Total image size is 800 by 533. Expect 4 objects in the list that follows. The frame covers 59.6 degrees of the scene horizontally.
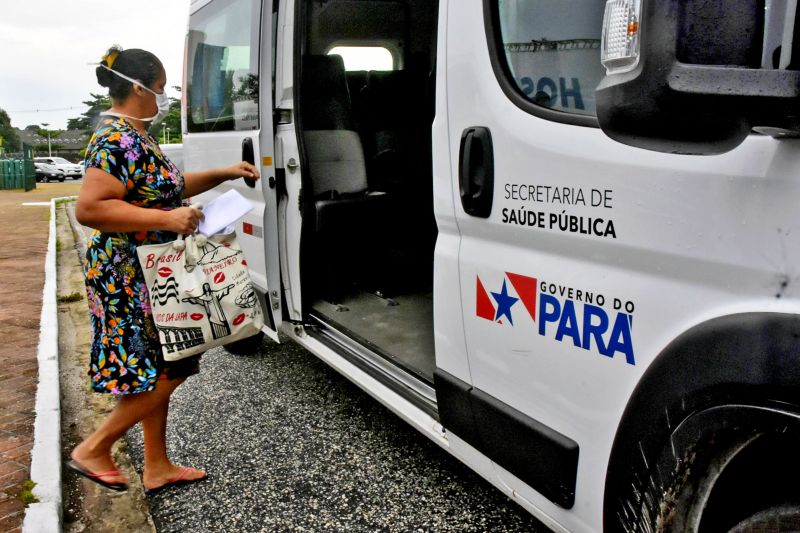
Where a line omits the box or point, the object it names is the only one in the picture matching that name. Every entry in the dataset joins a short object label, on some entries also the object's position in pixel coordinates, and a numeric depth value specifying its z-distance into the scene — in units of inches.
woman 97.3
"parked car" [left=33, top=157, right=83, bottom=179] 1435.8
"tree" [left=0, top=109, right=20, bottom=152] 2376.5
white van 43.1
